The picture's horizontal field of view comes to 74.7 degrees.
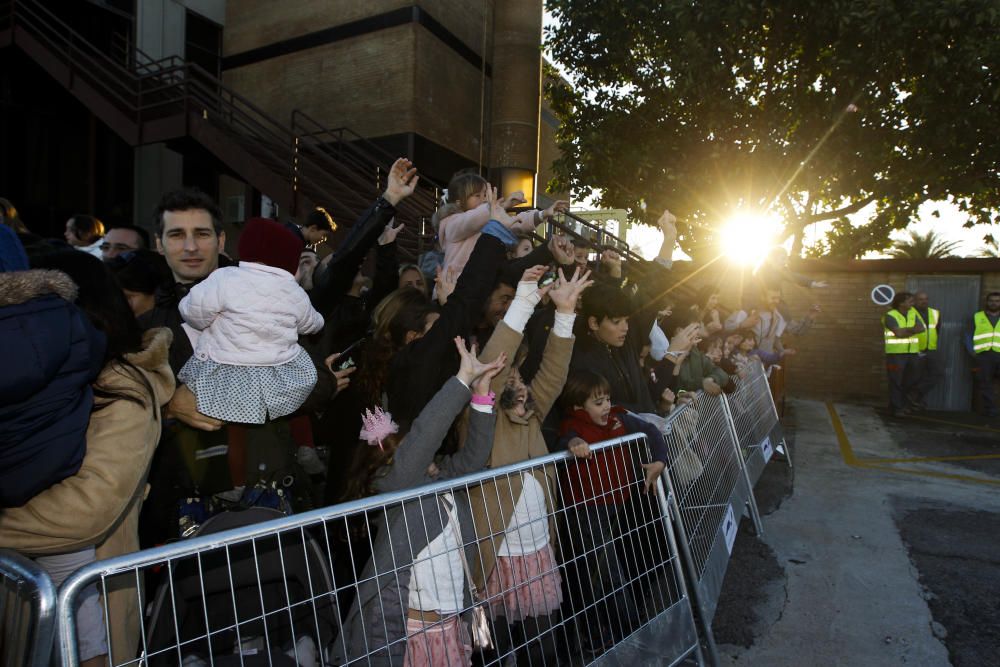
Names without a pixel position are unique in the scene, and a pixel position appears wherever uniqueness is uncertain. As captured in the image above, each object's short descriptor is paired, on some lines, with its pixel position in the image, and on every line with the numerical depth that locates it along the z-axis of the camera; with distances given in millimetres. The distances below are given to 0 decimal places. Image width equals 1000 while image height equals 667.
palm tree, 31969
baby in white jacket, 2186
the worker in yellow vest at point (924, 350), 11367
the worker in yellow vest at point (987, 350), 11116
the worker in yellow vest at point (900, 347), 11062
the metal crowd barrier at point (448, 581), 1637
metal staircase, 9531
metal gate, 11891
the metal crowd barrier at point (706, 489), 2912
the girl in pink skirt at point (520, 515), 2055
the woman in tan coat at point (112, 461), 1625
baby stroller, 1687
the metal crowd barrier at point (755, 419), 5125
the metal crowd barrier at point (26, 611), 1144
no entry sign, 12641
